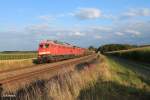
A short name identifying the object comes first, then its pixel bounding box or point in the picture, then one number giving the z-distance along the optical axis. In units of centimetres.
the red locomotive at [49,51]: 2249
